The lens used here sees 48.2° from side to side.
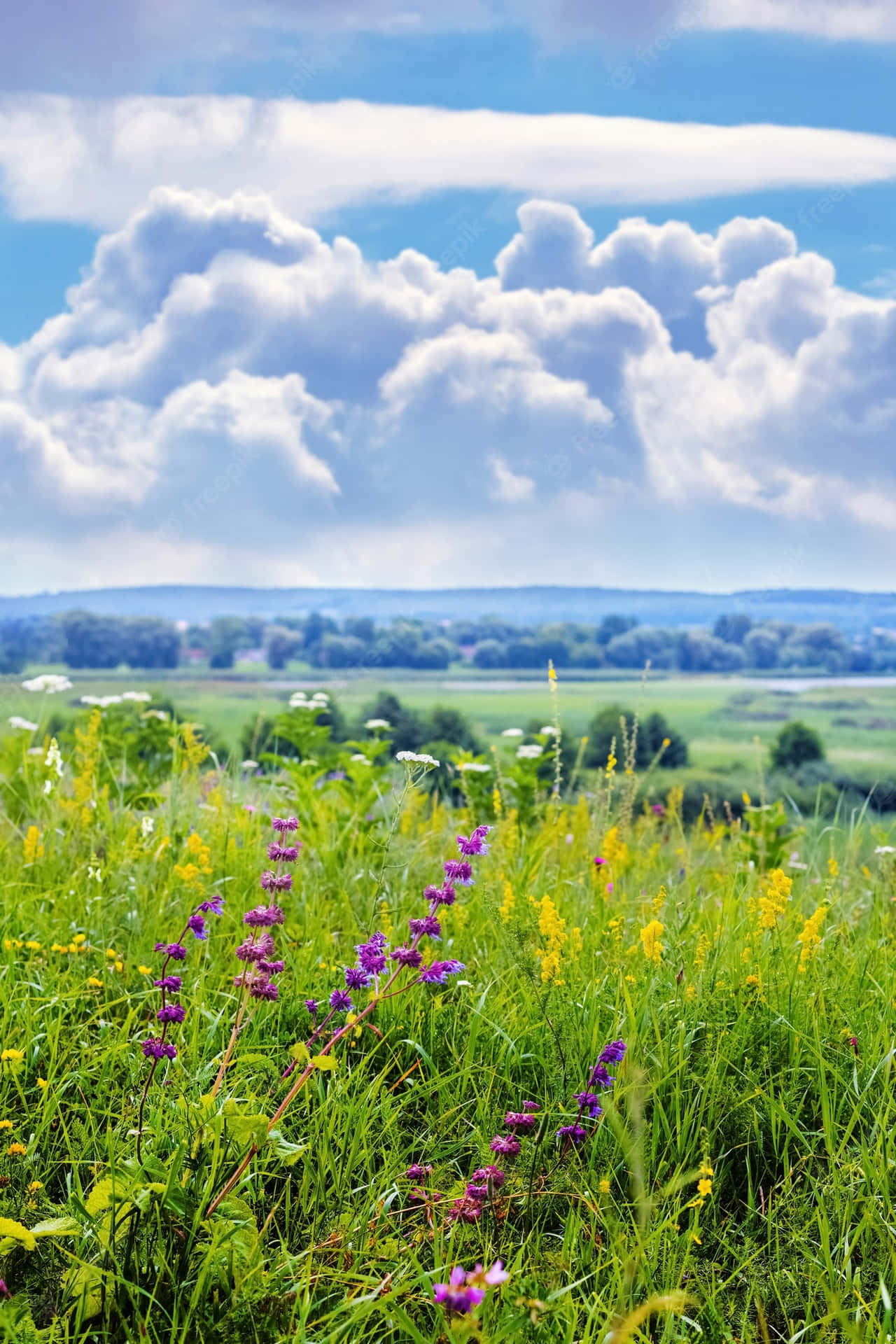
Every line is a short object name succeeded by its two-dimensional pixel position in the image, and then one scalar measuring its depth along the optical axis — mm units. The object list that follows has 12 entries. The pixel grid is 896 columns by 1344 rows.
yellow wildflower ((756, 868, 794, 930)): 2809
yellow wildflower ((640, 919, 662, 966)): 2430
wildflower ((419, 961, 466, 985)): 2133
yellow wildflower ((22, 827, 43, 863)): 3953
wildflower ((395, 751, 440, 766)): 2373
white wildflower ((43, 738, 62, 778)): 4840
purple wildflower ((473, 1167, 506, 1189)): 1794
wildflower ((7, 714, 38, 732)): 5684
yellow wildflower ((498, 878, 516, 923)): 3037
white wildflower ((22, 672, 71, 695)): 6035
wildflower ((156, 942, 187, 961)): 2068
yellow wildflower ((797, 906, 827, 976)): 2725
